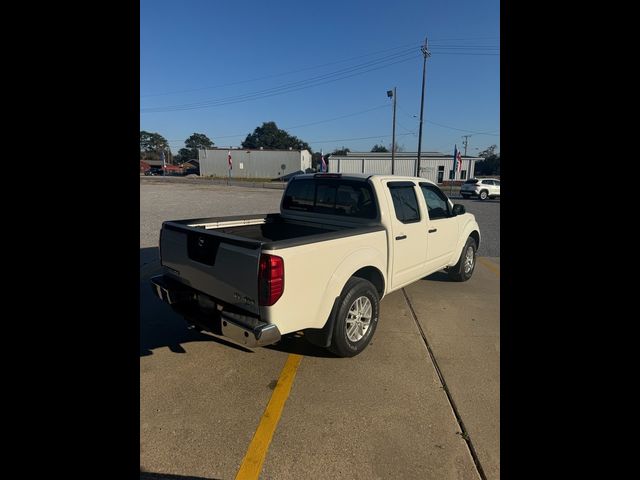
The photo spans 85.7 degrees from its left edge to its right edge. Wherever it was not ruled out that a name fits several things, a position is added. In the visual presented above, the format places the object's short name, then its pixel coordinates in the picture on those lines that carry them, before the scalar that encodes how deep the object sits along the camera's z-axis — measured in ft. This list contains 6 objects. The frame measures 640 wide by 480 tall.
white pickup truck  9.07
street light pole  109.63
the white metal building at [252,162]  204.74
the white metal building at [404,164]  162.91
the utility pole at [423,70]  90.61
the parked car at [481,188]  81.92
